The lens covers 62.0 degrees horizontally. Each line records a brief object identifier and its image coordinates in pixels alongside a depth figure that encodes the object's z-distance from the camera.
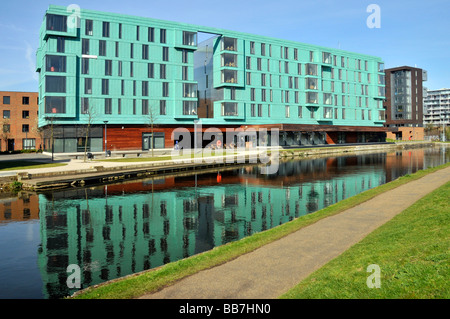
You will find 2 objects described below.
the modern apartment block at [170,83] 71.44
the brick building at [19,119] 99.00
